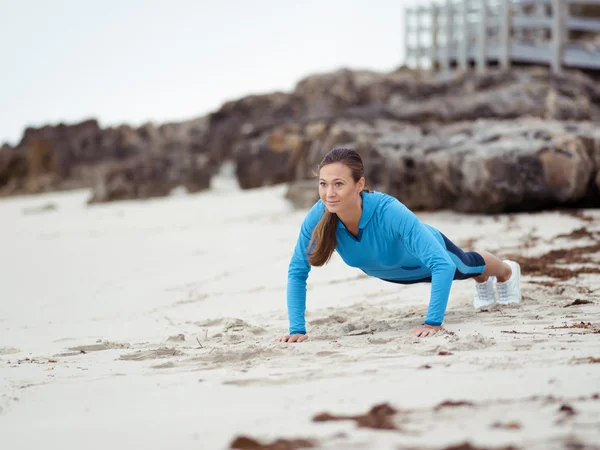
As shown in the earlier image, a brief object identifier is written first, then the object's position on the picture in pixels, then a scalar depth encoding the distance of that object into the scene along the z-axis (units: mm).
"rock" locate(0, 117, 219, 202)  23297
